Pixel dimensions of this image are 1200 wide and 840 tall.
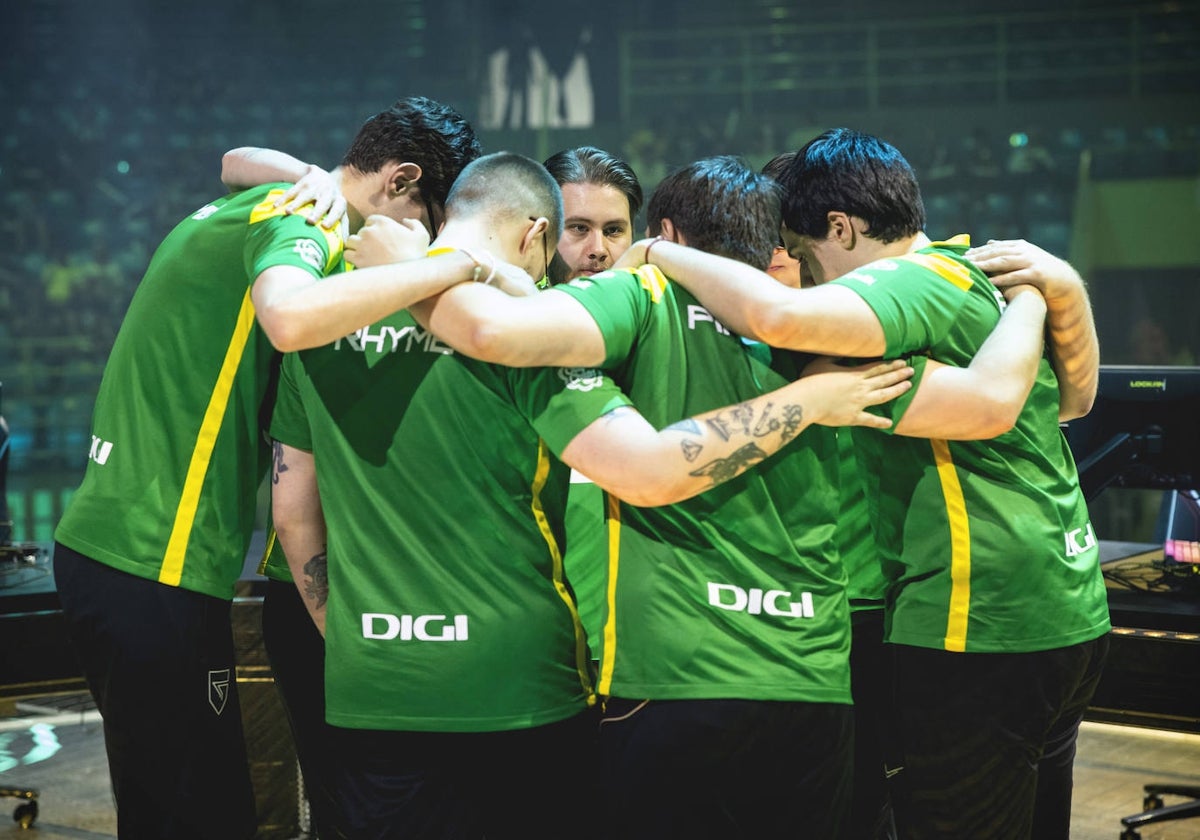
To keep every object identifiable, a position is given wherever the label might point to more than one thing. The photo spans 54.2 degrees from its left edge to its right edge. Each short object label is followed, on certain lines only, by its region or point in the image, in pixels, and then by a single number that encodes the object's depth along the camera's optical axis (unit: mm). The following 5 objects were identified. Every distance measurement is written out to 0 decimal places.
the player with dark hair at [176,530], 2201
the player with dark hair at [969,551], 2012
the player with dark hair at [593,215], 3217
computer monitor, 3721
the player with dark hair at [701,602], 1689
